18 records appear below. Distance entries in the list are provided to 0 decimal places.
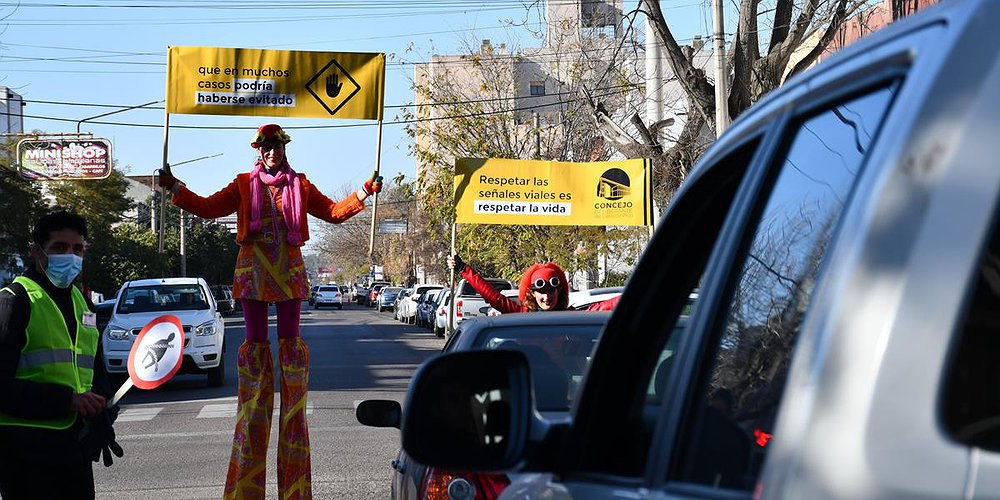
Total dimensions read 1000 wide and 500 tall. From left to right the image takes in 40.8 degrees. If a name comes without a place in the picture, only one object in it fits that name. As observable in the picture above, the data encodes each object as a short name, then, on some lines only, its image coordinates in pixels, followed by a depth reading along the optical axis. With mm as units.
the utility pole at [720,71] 18094
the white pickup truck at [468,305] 34812
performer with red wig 9711
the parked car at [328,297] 82938
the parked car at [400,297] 59300
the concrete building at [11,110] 70375
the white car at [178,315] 20172
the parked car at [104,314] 21072
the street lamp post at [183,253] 67319
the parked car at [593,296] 14406
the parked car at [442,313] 38134
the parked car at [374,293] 92438
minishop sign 55250
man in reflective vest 5871
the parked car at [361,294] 101400
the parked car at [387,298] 76125
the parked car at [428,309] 45094
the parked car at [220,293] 63600
